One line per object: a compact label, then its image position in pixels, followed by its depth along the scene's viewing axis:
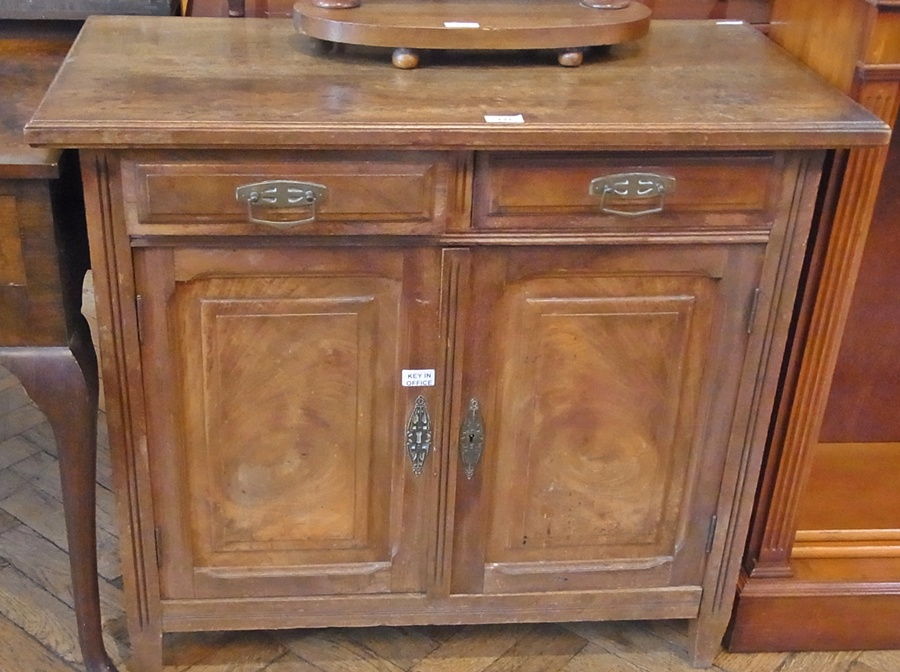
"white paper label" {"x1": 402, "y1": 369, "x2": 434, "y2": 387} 1.17
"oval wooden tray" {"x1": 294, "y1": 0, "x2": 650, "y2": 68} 1.17
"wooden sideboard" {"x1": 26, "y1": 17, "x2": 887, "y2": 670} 1.04
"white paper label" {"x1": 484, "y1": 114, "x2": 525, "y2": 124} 1.02
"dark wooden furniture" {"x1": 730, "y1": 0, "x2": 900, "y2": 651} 1.15
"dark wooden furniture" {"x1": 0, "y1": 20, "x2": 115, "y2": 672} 1.04
